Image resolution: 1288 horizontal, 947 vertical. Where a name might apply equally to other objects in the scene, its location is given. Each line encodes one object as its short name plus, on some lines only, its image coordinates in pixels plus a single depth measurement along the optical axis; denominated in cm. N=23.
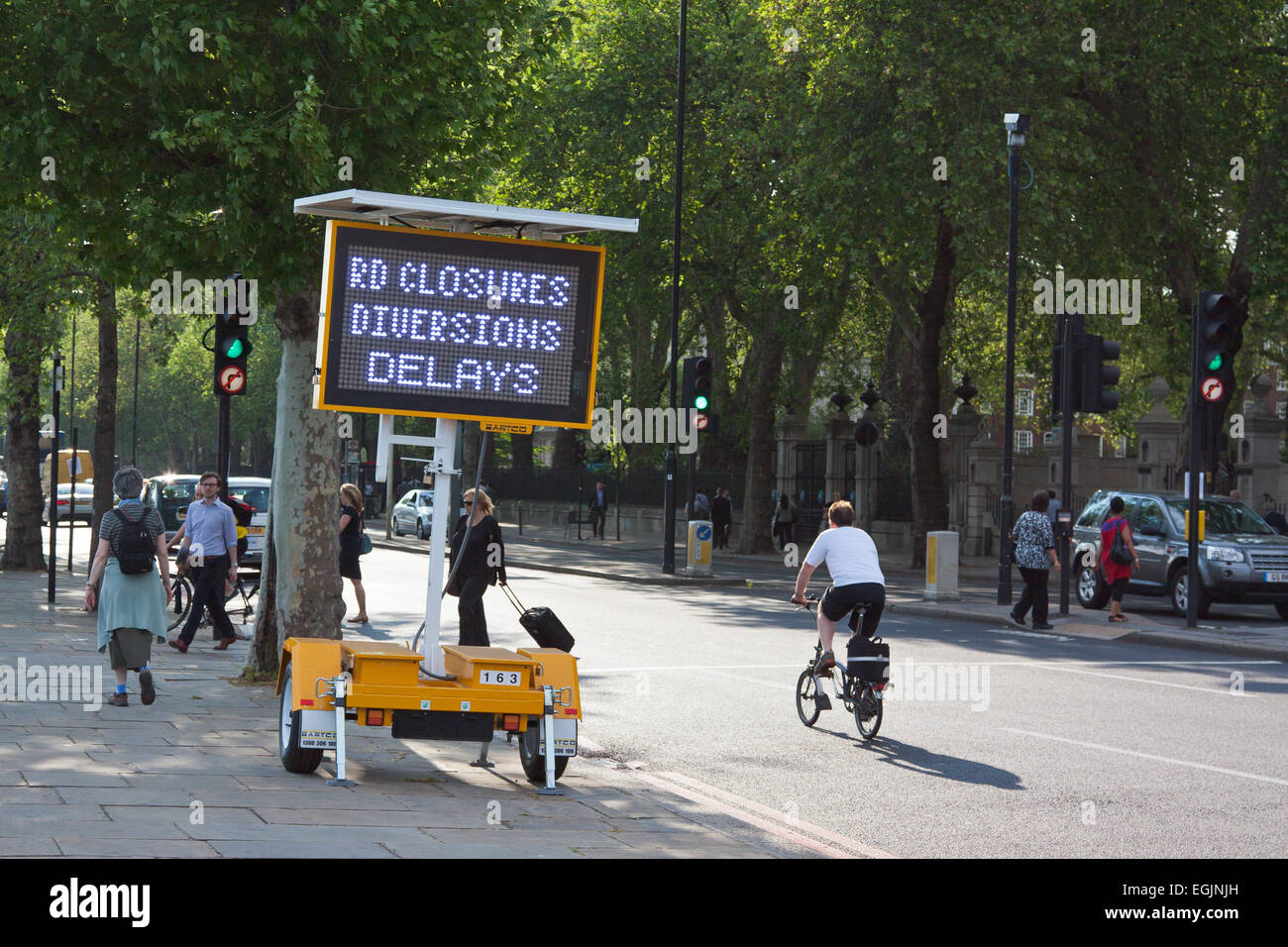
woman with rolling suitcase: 1347
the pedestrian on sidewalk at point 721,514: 4234
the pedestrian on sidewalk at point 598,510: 4978
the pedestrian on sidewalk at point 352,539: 1966
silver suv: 2139
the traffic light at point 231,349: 1445
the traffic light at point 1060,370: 2150
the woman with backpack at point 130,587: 1134
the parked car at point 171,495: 2969
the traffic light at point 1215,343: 1930
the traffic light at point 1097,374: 2131
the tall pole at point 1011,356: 2289
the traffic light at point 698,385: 2978
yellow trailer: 852
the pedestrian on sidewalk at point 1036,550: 1972
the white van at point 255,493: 2705
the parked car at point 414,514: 4881
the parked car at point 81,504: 5512
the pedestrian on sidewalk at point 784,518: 4203
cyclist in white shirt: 1138
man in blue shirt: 1620
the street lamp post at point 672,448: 3081
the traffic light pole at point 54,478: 2058
